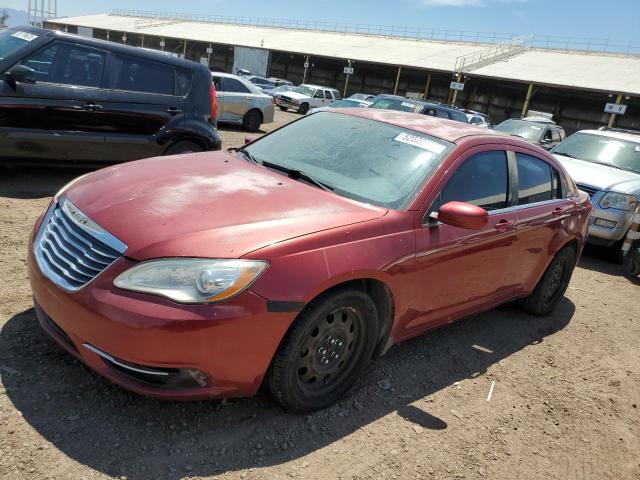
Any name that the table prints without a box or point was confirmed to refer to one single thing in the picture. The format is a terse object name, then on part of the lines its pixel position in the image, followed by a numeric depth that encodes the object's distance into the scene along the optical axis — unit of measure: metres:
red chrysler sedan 2.30
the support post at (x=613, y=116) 27.73
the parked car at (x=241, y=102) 14.02
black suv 5.57
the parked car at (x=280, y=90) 26.96
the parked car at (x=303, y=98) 25.88
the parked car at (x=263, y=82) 30.58
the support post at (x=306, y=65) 41.38
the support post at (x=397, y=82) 36.06
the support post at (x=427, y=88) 36.40
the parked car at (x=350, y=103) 19.22
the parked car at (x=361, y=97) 25.13
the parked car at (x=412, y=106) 14.60
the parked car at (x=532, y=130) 12.38
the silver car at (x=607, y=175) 7.09
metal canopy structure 30.81
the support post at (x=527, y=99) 30.84
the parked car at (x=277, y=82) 33.51
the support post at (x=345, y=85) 41.72
